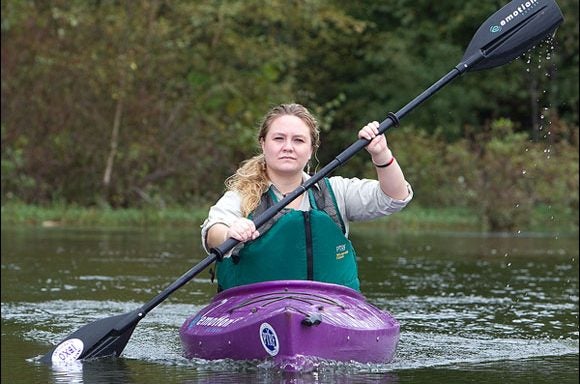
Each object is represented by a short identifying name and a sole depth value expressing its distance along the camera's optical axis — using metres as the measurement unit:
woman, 12.65
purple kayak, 11.70
